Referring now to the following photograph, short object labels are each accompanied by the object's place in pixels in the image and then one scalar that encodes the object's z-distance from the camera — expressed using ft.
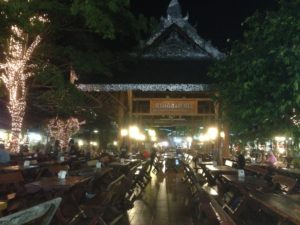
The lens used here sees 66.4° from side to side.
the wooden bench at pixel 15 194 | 13.42
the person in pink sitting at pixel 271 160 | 35.72
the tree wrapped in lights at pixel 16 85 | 27.36
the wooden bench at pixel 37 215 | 5.77
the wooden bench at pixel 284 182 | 15.08
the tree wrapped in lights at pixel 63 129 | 55.35
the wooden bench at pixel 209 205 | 10.28
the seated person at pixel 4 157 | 23.04
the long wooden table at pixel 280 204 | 9.10
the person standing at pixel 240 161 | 29.91
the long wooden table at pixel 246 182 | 15.62
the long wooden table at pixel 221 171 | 22.51
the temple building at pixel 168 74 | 28.39
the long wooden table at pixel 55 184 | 13.36
